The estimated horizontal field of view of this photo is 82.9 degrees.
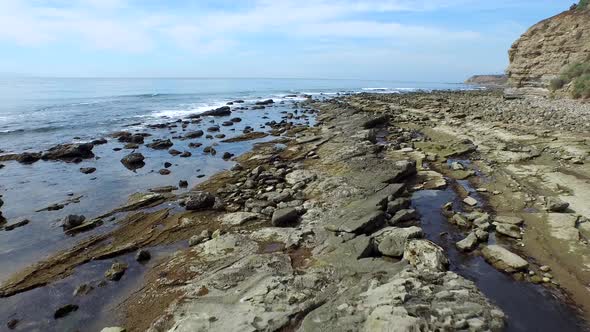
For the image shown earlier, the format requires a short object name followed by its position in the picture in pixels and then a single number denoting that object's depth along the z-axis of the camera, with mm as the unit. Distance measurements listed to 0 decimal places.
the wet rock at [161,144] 25641
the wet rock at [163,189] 15766
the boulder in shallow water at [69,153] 22984
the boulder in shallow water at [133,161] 20694
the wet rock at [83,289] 8578
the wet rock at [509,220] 10648
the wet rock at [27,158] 22156
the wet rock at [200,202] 13391
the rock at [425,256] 7969
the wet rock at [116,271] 9161
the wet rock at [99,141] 27539
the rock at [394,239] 8805
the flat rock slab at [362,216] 10250
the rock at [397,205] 11789
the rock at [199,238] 10742
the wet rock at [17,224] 12373
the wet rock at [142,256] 10031
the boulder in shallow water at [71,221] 12195
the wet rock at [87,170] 19514
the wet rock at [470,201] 12383
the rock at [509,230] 10033
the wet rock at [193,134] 29438
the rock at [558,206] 10891
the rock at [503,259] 8484
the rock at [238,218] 11889
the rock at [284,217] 11500
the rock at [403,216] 11211
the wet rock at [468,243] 9453
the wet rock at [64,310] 7812
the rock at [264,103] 59625
